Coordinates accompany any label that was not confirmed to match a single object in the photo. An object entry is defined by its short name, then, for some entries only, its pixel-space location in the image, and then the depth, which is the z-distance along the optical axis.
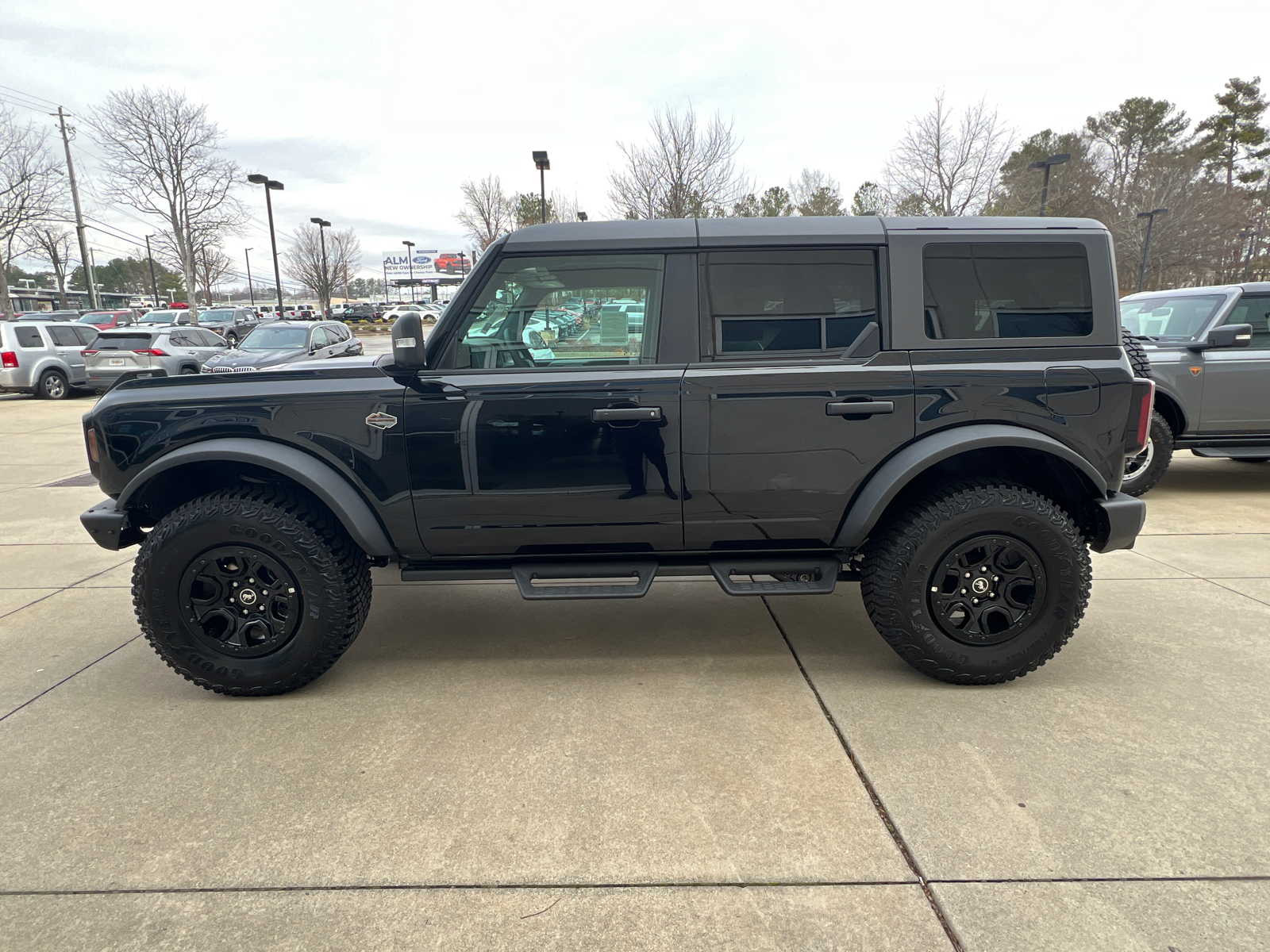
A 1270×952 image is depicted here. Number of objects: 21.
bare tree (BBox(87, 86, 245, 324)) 32.53
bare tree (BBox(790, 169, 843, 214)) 33.94
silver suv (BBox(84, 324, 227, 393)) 14.90
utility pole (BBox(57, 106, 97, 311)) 34.91
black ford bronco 2.99
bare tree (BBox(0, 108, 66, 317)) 28.67
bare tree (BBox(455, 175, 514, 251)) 44.38
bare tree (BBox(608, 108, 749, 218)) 24.25
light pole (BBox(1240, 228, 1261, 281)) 37.09
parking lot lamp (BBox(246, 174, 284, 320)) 34.16
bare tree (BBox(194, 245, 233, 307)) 53.62
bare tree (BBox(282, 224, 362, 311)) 66.00
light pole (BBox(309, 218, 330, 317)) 44.38
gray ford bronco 6.24
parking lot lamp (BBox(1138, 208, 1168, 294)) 28.30
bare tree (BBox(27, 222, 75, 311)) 50.62
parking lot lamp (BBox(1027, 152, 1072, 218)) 20.27
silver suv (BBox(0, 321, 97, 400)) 14.77
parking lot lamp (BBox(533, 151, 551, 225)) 24.69
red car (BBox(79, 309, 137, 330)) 26.55
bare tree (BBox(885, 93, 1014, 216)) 24.78
